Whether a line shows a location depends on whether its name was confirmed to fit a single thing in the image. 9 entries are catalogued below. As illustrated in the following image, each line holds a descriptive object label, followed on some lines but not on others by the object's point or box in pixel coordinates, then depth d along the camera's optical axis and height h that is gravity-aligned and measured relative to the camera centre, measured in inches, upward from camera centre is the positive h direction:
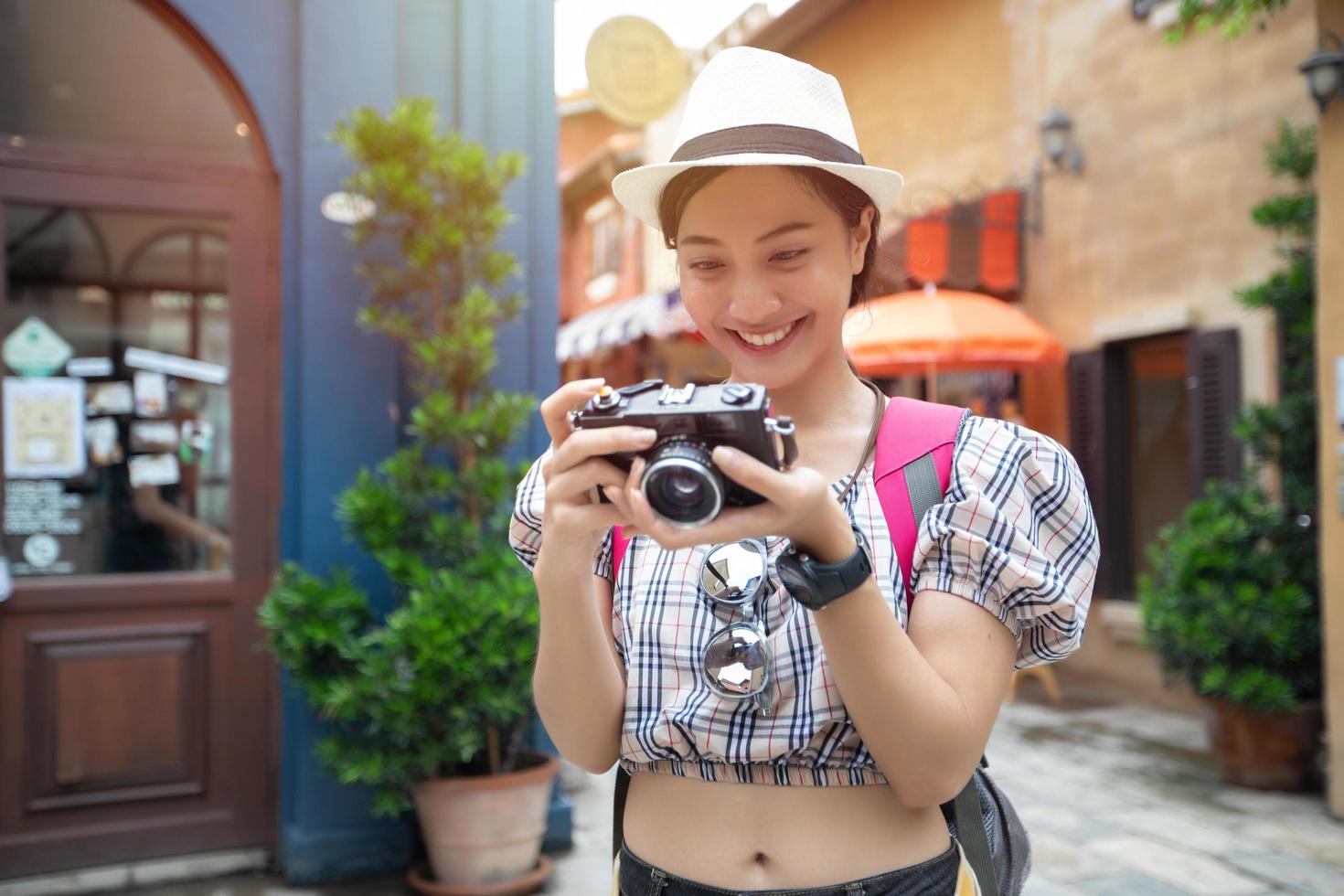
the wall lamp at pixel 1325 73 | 182.4 +64.0
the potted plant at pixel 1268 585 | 208.4 -23.0
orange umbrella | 280.1 +32.9
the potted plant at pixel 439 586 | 143.9 -15.9
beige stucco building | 272.2 +69.5
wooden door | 159.5 -6.0
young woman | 45.8 -5.8
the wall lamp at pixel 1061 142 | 330.6 +96.3
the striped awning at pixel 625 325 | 365.7 +52.7
